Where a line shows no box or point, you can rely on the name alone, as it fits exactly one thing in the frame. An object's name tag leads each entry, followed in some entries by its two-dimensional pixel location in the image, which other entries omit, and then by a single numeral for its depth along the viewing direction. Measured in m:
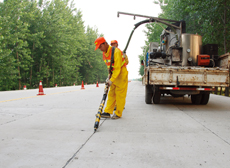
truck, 7.48
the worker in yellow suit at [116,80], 5.34
